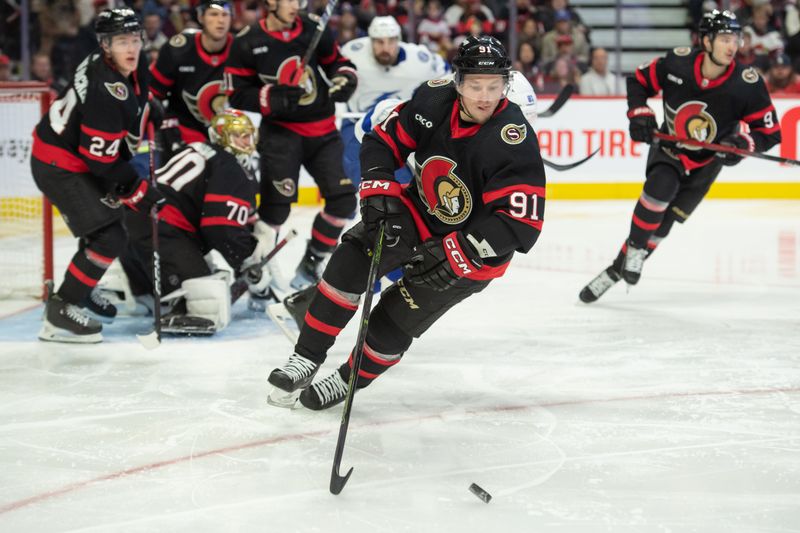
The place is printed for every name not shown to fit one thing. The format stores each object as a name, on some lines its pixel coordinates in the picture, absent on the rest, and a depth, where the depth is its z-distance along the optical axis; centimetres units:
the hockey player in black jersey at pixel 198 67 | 921
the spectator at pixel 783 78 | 1606
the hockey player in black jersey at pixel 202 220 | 771
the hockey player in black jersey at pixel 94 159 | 697
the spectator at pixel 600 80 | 1587
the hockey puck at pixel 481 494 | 457
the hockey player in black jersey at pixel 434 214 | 519
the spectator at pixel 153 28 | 1528
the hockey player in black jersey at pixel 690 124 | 881
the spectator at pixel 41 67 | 1410
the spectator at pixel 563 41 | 1627
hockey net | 929
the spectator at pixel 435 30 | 1623
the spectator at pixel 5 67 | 1360
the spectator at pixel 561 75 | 1602
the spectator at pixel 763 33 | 1702
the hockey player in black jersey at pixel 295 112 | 908
